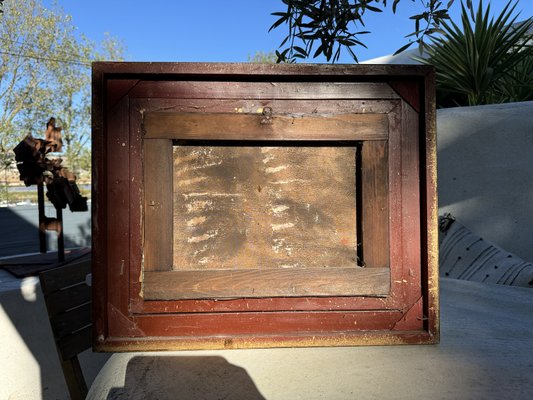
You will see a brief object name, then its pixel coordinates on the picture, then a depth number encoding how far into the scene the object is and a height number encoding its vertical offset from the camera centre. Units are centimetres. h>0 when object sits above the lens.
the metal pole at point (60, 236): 282 -22
